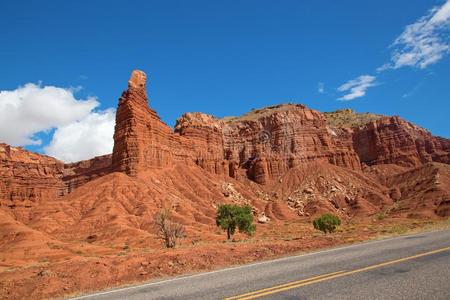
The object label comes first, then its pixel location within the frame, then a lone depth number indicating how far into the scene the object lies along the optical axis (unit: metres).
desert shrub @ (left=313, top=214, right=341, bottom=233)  49.22
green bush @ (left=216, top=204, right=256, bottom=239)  52.50
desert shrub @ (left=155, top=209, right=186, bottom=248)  31.57
